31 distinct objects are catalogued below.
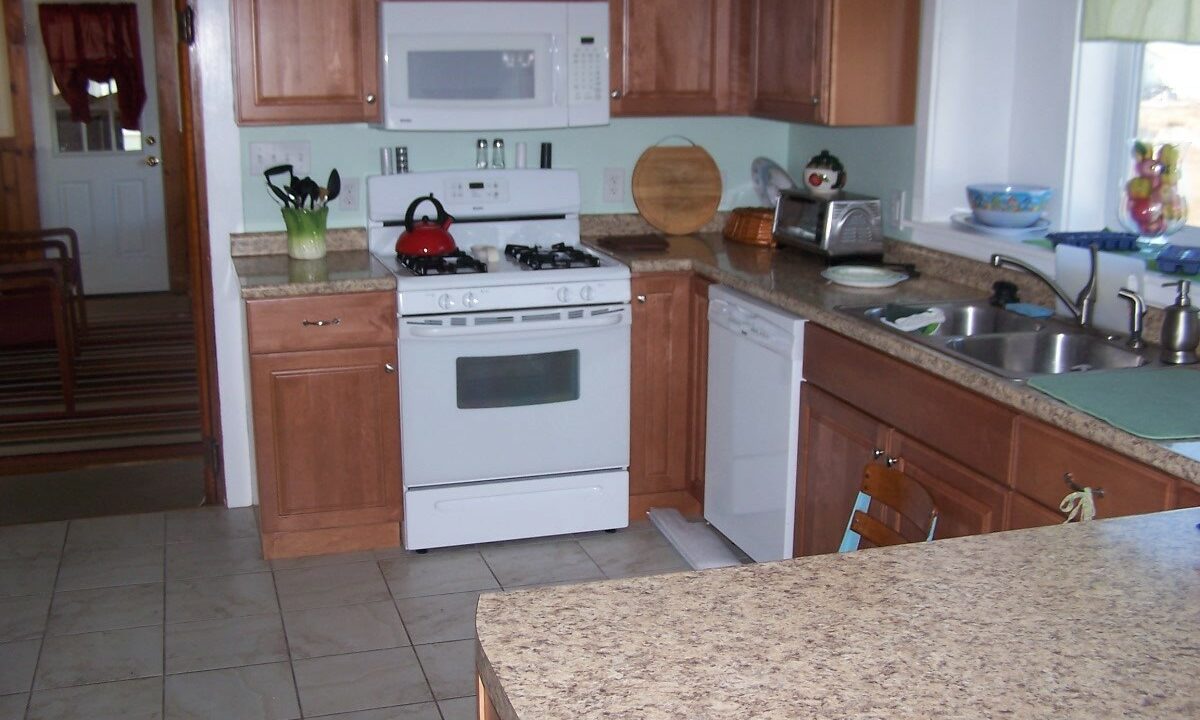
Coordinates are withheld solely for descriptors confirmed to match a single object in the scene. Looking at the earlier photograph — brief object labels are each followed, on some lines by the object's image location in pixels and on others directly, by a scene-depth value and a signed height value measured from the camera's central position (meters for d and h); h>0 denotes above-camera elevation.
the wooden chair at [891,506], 2.17 -0.71
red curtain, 7.93 +0.32
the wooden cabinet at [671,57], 4.15 +0.15
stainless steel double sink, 2.82 -0.56
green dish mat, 2.15 -0.54
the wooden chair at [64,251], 6.58 -0.82
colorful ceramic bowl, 3.42 -0.27
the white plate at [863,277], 3.51 -0.48
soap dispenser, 2.60 -0.47
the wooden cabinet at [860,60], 3.67 +0.13
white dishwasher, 3.38 -0.90
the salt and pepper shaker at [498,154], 4.30 -0.18
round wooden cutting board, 4.48 -0.30
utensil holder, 3.95 -0.41
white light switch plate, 4.09 -0.18
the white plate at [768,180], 4.50 -0.27
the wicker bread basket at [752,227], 4.25 -0.42
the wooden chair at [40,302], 5.62 -1.04
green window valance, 2.83 +0.20
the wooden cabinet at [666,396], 4.00 -0.94
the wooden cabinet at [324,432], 3.65 -0.98
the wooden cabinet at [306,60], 3.80 +0.12
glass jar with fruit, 3.06 -0.21
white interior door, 8.04 -0.52
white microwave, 3.86 +0.12
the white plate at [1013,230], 3.43 -0.35
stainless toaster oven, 3.83 -0.37
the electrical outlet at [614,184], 4.47 -0.29
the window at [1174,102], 3.13 +0.01
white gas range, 3.72 -0.88
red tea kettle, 3.93 -0.42
